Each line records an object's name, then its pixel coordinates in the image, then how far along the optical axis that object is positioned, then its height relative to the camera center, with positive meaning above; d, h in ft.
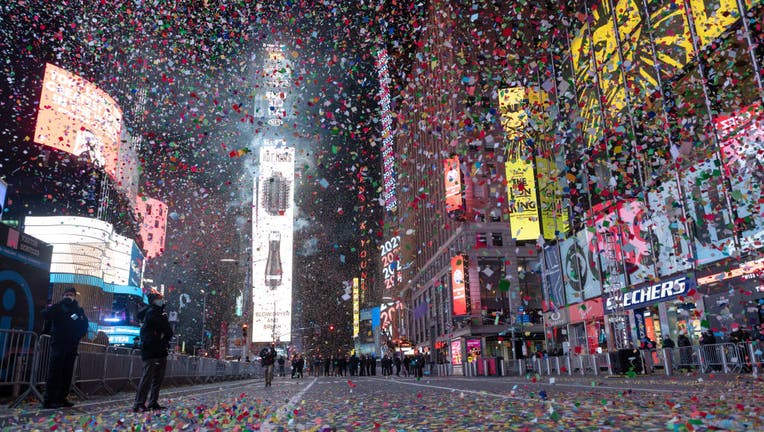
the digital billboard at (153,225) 290.97 +70.69
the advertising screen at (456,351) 182.09 -2.00
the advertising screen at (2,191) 62.81 +19.70
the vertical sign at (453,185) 176.55 +53.73
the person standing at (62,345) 27.84 +0.44
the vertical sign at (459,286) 169.66 +19.32
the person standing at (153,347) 26.20 +0.22
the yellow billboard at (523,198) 146.20 +40.21
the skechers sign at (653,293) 79.43 +7.74
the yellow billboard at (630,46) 79.30 +49.70
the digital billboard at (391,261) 333.83 +54.31
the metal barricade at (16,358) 30.94 -0.19
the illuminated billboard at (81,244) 189.37 +40.09
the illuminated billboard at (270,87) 532.56 +291.49
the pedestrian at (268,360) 62.44 -1.30
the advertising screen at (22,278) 43.34 +6.50
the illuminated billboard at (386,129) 350.43 +143.15
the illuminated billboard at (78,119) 165.78 +78.19
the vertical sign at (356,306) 488.85 +38.35
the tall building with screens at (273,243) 499.51 +105.86
